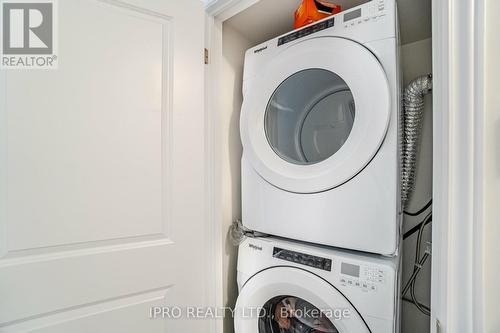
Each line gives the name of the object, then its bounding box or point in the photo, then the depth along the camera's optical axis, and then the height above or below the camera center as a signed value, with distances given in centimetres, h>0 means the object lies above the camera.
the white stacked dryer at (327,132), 86 +13
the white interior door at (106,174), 85 -3
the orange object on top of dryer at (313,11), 109 +67
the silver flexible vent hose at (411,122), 103 +17
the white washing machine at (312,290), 82 -45
